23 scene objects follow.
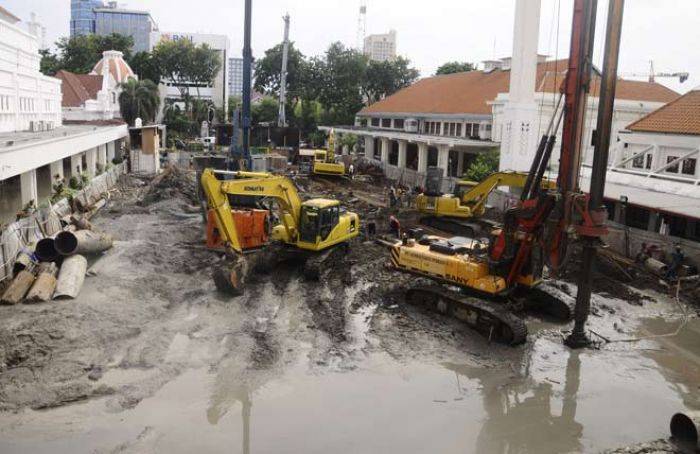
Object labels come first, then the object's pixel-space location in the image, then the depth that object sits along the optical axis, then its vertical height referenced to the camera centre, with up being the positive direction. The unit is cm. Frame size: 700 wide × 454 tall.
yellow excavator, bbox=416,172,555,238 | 2180 -257
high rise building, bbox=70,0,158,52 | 18338 +3310
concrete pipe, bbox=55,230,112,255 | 1554 -327
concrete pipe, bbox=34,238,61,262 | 1539 -330
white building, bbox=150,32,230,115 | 7812 +538
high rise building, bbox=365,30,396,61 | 17150 +2675
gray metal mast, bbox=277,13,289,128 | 5691 +512
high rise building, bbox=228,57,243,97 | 19434 +2145
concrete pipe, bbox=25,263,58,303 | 1294 -363
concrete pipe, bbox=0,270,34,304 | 1274 -363
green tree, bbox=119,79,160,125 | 5175 +229
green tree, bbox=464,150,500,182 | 3050 -129
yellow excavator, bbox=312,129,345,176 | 3528 -182
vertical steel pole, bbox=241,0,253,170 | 2850 +292
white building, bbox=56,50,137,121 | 4706 +301
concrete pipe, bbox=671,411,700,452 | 888 -428
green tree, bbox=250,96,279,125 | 6925 +243
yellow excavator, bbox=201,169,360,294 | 1424 -254
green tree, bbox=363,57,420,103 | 6475 +670
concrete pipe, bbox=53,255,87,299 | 1335 -362
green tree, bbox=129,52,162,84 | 7081 +727
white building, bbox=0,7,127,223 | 1938 -48
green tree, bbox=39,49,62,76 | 7016 +719
